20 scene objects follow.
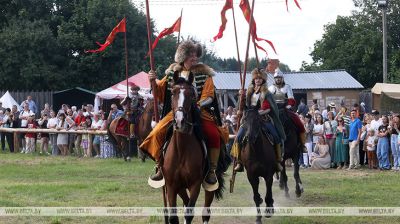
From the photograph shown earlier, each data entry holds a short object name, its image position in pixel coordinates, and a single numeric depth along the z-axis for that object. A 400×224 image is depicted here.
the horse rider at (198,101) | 9.66
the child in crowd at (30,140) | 27.41
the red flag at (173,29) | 12.96
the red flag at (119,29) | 15.78
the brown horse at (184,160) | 9.00
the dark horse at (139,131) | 21.41
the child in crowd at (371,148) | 20.16
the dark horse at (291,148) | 14.16
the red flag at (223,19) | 12.48
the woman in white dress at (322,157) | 20.98
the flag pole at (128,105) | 22.67
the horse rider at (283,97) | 14.05
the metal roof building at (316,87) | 39.25
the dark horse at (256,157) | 11.54
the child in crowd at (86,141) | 25.58
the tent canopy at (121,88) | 31.39
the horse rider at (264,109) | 11.77
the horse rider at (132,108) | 22.52
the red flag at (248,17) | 12.45
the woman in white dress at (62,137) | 26.22
